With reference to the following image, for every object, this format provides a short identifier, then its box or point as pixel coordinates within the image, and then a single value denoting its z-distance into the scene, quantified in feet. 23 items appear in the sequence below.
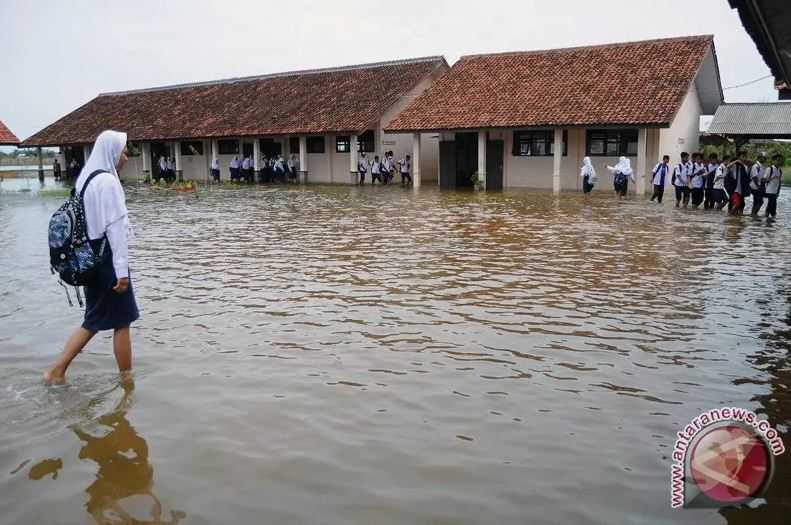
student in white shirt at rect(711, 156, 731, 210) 60.59
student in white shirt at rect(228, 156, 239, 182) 121.19
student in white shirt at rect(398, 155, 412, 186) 105.50
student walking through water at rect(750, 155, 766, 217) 55.42
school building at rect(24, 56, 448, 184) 109.19
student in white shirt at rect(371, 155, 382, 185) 108.06
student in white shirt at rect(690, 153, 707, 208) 63.31
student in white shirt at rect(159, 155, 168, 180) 126.93
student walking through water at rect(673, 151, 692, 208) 64.44
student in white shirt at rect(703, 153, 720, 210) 62.13
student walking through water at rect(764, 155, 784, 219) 53.52
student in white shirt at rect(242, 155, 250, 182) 120.68
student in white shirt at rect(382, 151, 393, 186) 107.55
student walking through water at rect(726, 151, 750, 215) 57.26
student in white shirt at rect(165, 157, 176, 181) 127.95
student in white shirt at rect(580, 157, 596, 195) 78.84
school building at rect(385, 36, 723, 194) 82.28
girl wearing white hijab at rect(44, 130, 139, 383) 15.72
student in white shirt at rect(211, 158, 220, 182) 122.72
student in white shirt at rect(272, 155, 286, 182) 118.01
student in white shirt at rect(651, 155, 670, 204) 66.95
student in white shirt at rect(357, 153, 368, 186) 110.22
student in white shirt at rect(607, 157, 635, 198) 75.51
